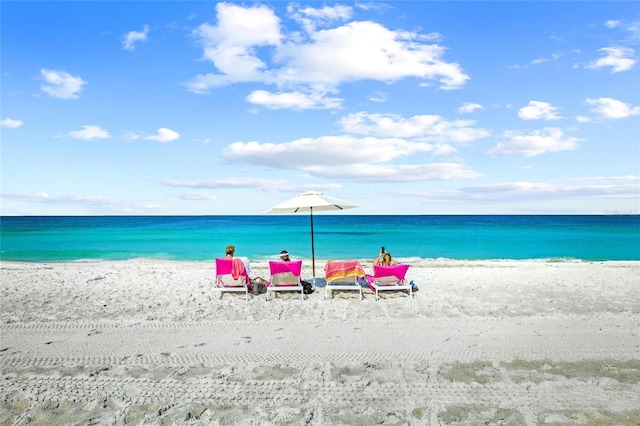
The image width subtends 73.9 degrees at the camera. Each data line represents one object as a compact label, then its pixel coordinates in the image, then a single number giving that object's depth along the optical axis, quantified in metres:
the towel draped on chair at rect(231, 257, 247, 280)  8.34
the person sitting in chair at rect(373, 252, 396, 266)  8.74
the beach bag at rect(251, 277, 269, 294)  8.90
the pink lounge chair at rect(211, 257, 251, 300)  8.35
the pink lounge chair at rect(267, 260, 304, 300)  8.18
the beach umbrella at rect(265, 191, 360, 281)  9.01
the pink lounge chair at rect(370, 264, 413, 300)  8.11
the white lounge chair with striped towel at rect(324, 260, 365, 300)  8.35
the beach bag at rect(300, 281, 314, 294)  8.57
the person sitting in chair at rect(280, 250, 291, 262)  9.10
